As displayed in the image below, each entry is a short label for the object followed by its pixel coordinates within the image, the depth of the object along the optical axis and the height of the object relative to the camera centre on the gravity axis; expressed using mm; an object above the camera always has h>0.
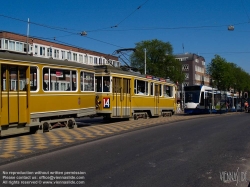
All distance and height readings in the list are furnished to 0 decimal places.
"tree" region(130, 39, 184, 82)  68375 +7846
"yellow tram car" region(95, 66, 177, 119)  18562 +405
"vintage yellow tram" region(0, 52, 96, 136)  11945 +315
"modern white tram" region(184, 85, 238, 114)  34188 +41
